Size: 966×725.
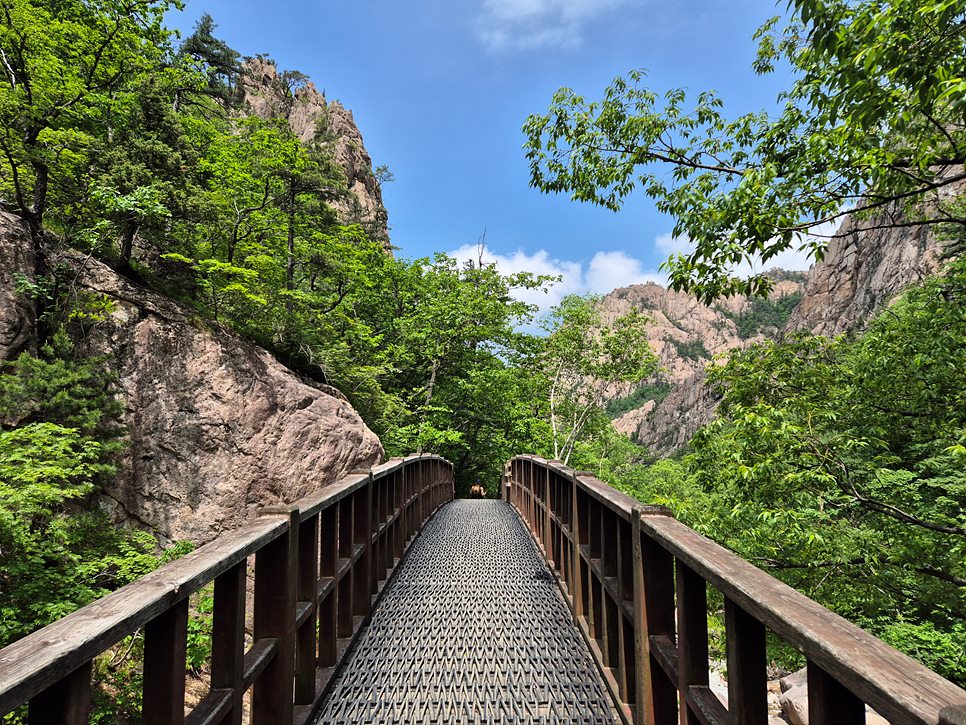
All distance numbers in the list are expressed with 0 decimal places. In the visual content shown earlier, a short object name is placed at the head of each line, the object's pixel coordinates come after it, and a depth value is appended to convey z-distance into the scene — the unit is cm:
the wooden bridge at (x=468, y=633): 94
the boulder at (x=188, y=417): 694
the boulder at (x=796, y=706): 609
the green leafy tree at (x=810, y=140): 292
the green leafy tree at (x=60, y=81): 664
